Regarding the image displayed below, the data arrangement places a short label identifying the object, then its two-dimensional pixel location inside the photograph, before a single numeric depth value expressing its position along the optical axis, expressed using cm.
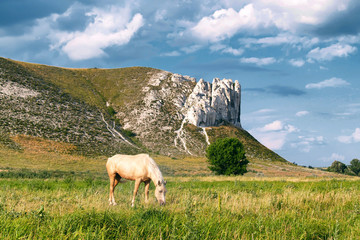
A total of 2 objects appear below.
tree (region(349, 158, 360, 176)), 12125
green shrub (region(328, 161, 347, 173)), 11562
